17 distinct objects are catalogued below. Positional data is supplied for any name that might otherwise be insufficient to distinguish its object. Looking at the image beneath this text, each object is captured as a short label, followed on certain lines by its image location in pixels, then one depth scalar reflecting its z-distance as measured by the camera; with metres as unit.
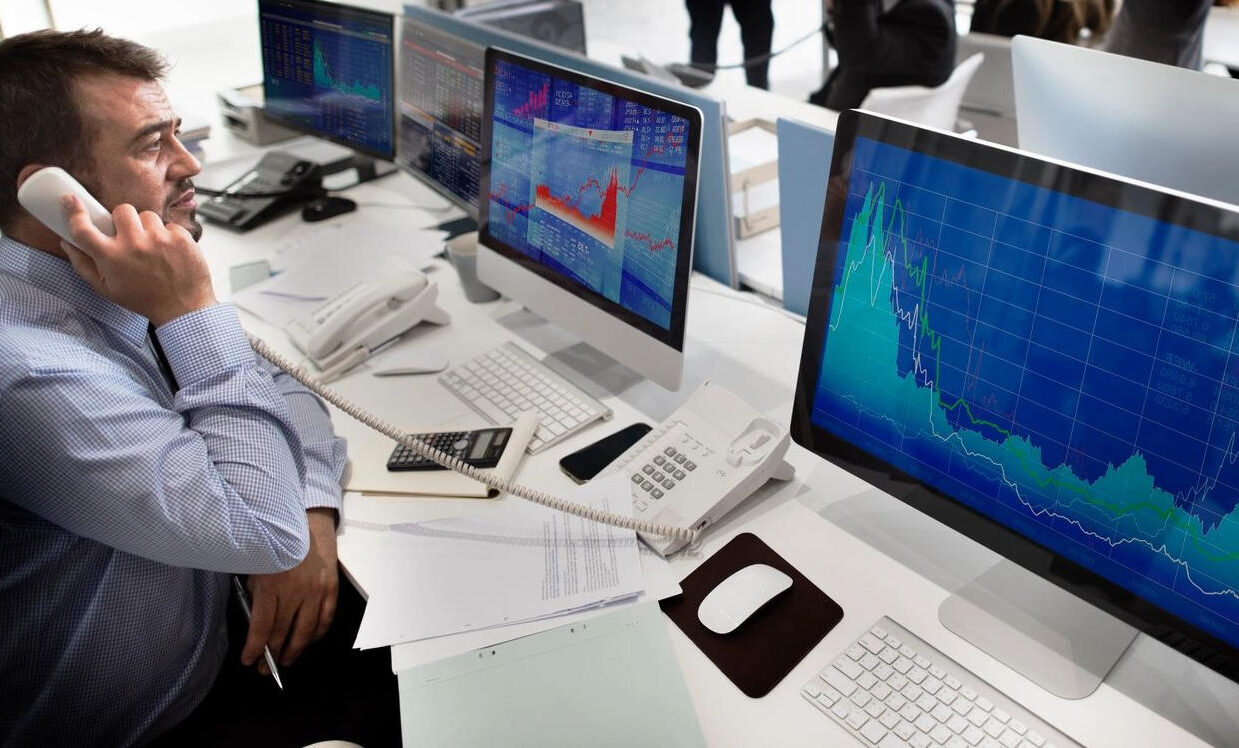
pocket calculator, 1.43
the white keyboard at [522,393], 1.51
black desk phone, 2.24
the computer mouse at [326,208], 2.26
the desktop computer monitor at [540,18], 2.30
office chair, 2.45
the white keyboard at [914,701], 0.99
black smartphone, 1.40
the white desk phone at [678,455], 1.24
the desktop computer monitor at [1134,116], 1.24
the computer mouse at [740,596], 1.15
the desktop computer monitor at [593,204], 1.34
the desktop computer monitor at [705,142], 1.63
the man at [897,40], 2.94
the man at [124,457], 1.12
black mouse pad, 1.10
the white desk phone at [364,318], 1.69
